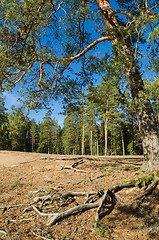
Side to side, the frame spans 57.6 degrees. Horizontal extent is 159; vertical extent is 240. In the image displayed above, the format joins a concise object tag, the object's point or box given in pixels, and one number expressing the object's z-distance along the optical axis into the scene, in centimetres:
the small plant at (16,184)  597
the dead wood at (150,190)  375
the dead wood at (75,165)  729
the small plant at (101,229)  272
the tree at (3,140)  3464
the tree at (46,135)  4469
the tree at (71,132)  3681
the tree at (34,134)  5366
